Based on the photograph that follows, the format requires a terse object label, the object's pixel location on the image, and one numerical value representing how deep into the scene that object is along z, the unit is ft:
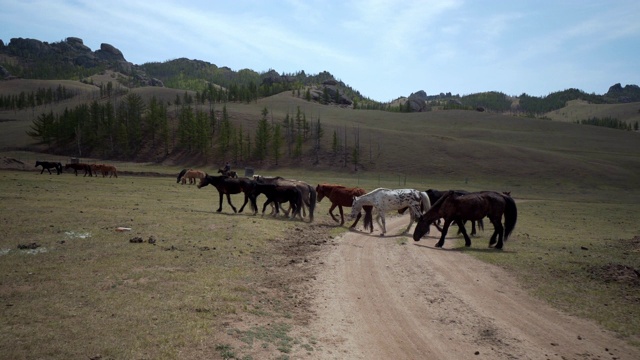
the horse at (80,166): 175.22
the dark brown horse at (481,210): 64.69
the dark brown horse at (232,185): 91.83
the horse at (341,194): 87.30
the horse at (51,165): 168.92
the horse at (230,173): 111.09
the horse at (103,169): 175.01
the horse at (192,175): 166.61
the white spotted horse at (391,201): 78.43
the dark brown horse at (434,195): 85.94
